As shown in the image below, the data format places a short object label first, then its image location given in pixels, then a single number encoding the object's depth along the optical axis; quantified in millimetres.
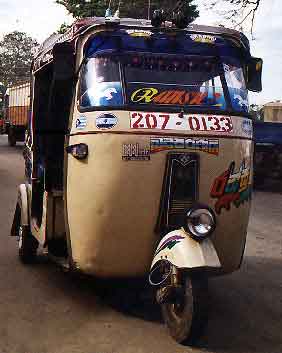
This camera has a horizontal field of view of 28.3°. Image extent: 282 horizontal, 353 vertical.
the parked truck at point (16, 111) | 25912
